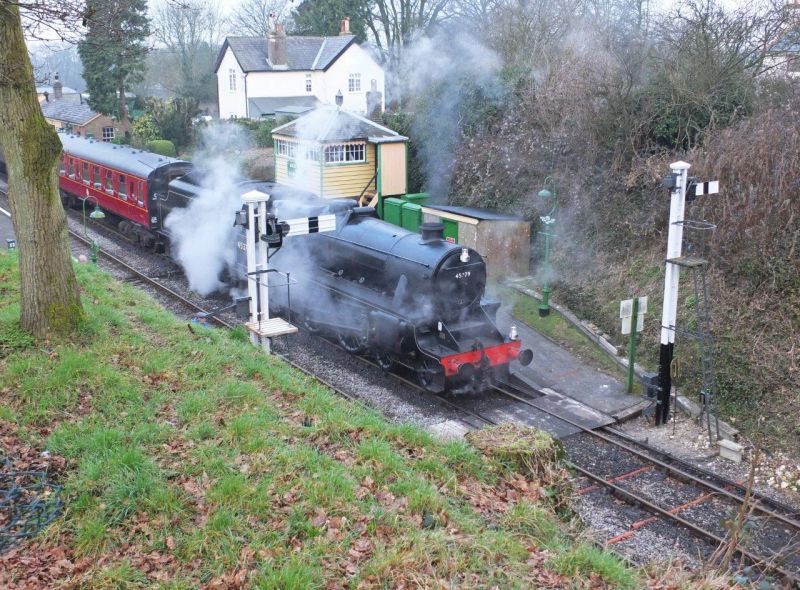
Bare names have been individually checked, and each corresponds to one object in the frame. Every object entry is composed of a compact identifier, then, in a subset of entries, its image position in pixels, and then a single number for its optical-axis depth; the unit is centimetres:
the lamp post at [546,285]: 1518
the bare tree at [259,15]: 4919
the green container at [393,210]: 1994
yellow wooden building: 2134
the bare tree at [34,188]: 846
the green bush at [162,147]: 3338
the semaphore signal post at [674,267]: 1074
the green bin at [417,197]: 2080
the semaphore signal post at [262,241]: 1173
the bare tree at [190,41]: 4559
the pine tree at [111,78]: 3312
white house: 3456
